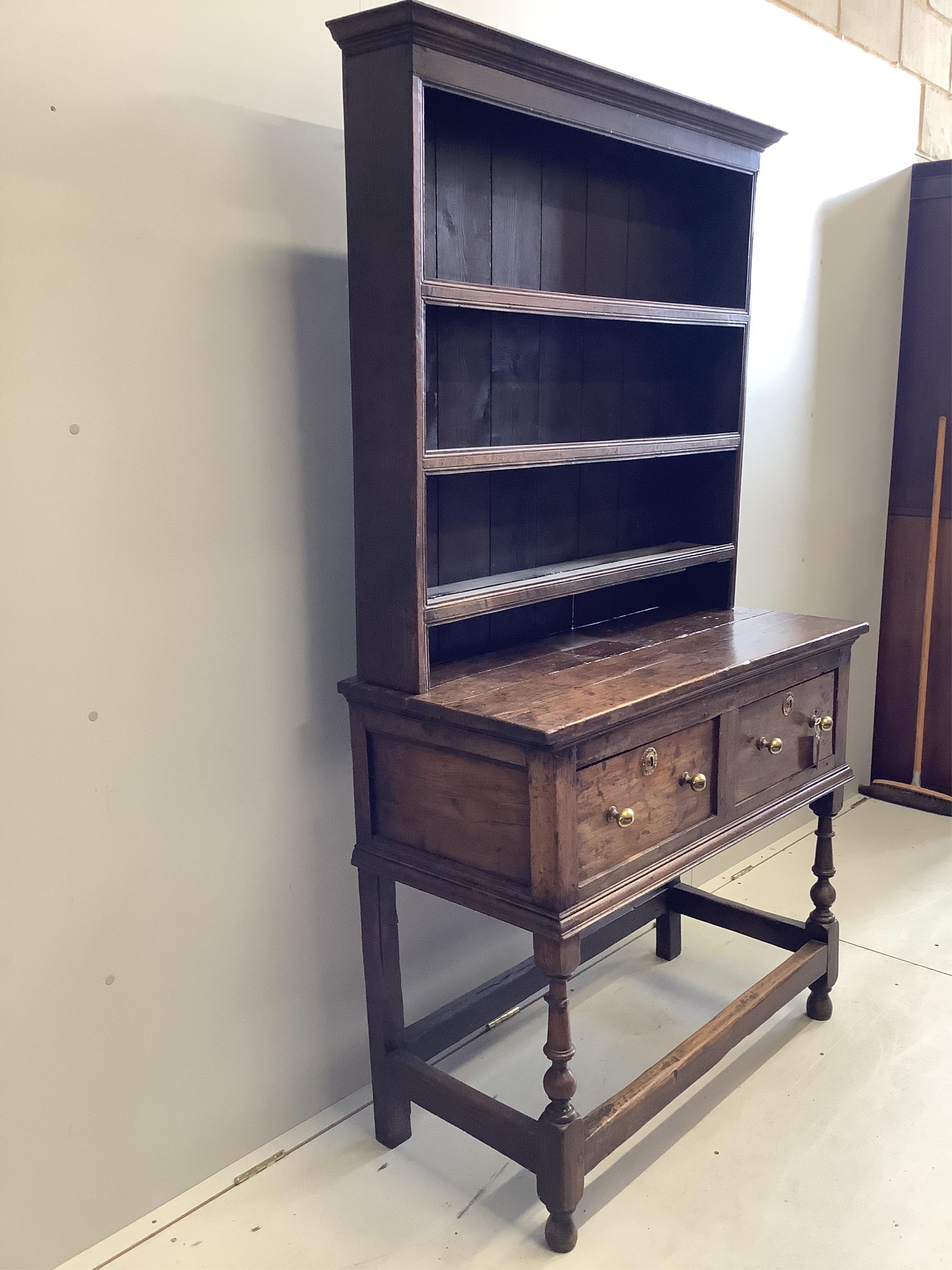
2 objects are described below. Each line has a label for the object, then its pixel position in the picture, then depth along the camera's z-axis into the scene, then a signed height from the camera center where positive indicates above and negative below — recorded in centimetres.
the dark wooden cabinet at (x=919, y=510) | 363 -33
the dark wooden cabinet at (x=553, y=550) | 171 -27
